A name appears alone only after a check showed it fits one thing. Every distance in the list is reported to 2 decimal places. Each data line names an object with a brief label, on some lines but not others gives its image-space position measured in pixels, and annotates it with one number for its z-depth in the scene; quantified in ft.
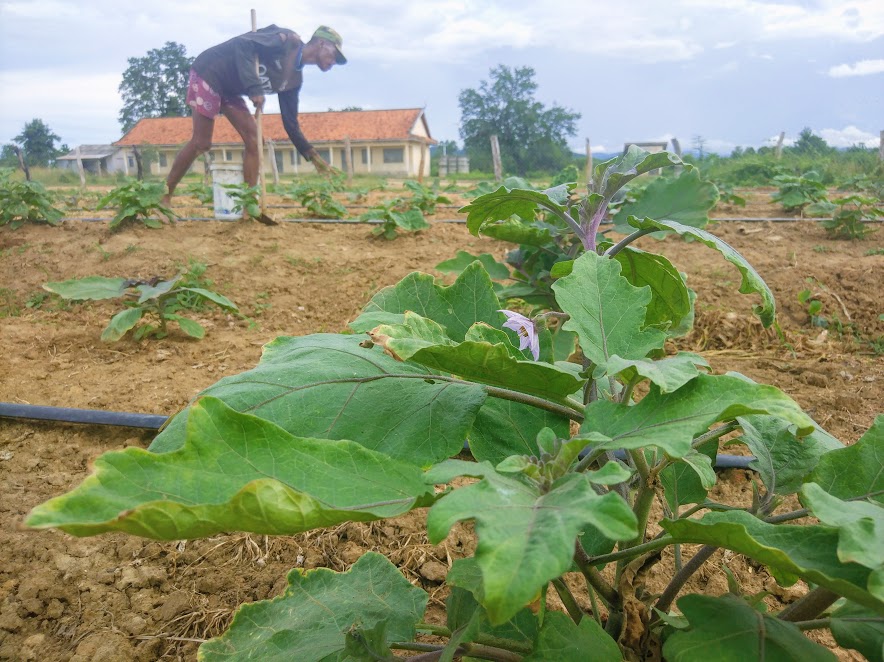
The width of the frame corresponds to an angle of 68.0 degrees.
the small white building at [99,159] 108.37
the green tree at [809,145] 73.56
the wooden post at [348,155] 60.52
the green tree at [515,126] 137.49
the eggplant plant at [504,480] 2.09
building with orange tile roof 99.76
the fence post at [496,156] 66.80
